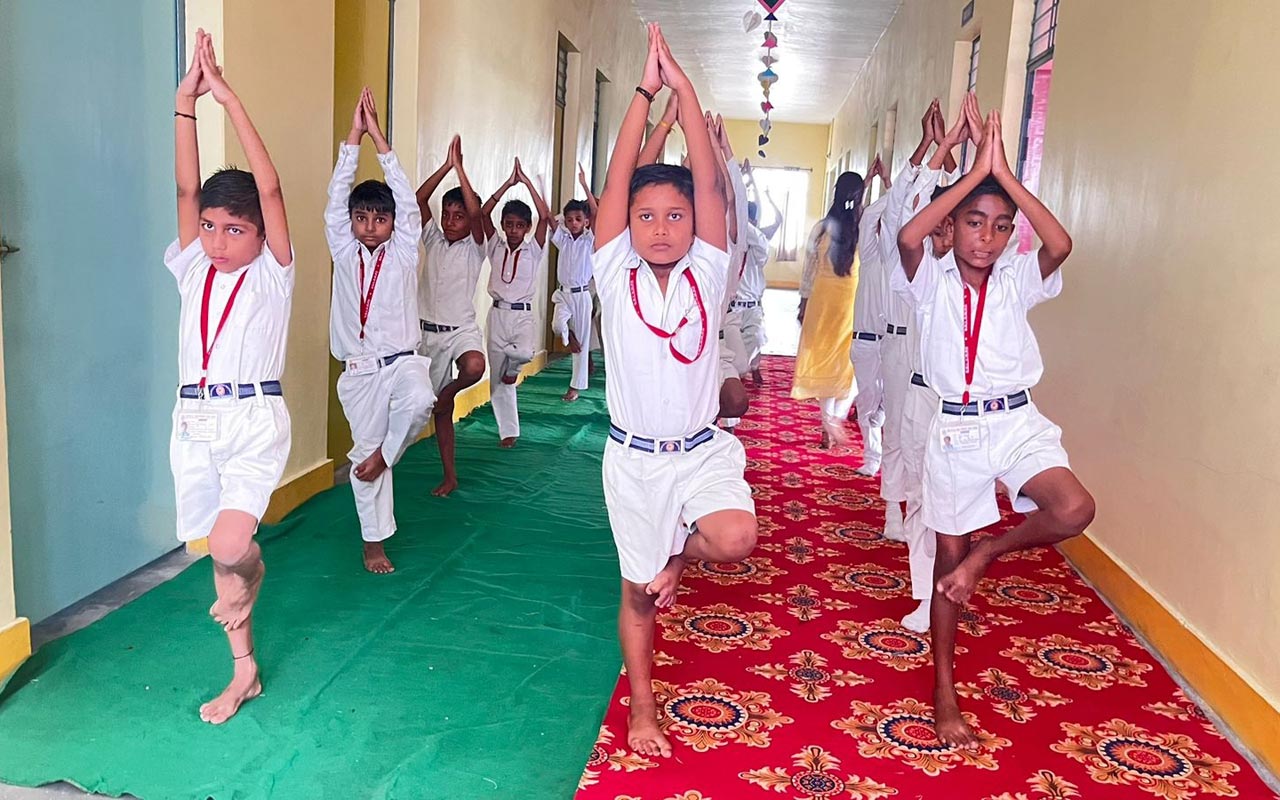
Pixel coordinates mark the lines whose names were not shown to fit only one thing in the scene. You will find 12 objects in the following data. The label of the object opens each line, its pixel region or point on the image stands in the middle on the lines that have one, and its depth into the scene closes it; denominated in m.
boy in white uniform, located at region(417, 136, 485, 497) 5.23
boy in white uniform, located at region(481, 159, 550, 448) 6.46
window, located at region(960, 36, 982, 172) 7.23
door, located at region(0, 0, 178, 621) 3.20
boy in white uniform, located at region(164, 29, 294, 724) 2.75
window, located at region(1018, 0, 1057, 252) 6.14
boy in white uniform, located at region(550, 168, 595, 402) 8.77
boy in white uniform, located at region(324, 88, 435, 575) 3.97
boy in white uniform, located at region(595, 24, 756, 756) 2.54
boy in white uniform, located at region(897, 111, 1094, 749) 2.77
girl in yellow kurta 6.14
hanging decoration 8.32
